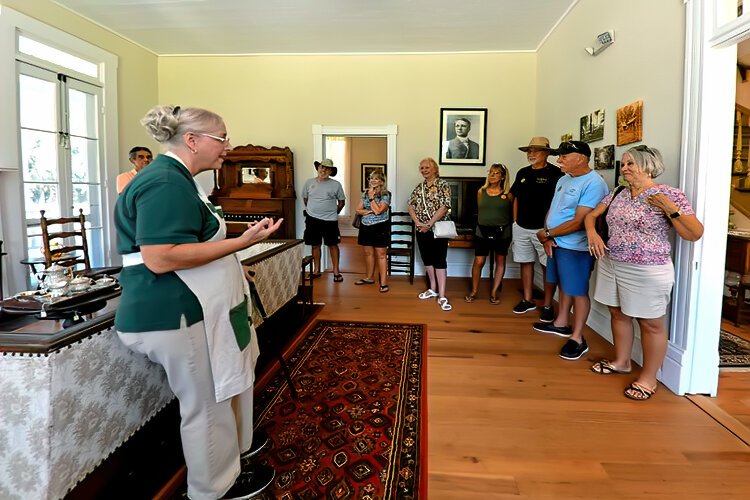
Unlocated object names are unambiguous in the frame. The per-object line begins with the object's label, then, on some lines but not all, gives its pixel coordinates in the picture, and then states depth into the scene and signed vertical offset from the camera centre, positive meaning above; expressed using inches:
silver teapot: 81.4 -10.9
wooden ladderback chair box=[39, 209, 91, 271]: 128.6 -9.7
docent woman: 50.8 -8.7
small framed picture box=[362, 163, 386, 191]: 427.7 +50.3
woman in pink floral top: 91.1 -4.9
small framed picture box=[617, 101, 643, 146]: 119.2 +28.0
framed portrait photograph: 232.2 +45.4
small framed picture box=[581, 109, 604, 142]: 144.6 +32.7
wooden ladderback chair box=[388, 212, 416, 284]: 223.0 -13.3
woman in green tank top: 174.4 +1.3
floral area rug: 69.6 -39.9
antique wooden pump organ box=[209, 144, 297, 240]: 228.7 +16.8
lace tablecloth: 49.7 -23.7
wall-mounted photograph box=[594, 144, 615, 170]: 136.5 +20.8
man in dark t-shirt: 153.8 +4.2
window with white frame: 154.3 +33.8
